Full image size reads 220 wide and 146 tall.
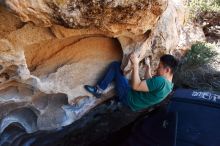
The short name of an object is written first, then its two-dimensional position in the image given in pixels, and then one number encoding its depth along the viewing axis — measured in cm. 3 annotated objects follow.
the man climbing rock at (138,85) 146
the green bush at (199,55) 226
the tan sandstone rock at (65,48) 114
